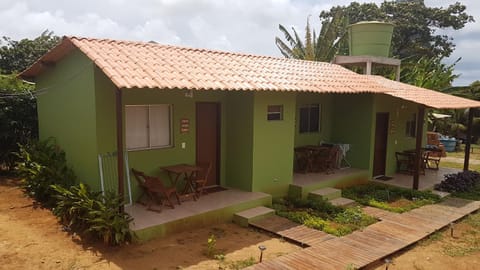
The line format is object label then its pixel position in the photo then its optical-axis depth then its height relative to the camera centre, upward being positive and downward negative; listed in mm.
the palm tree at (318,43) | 20875 +3964
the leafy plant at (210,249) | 6738 -2654
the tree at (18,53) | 20156 +2947
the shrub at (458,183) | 12242 -2437
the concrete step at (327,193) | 10336 -2400
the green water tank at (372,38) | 16438 +3332
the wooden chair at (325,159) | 12516 -1681
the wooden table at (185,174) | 8698 -1685
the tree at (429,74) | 21312 +2351
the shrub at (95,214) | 6691 -2095
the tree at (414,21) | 35219 +8960
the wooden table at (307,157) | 12266 -1624
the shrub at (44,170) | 8805 -1632
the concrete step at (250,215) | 8468 -2525
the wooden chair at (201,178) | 9078 -1829
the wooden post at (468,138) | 14231 -1015
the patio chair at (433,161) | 15852 -2192
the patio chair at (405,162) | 14172 -2008
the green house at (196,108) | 7914 -9
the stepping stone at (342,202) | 10059 -2582
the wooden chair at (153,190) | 8039 -1834
